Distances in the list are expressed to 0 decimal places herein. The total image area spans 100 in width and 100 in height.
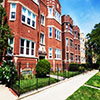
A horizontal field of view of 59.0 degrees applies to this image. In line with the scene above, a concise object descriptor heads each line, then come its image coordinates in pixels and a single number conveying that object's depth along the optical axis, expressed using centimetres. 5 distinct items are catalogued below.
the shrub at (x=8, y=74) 739
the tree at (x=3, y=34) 871
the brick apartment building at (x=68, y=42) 2169
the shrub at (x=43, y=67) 1053
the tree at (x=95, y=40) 2962
